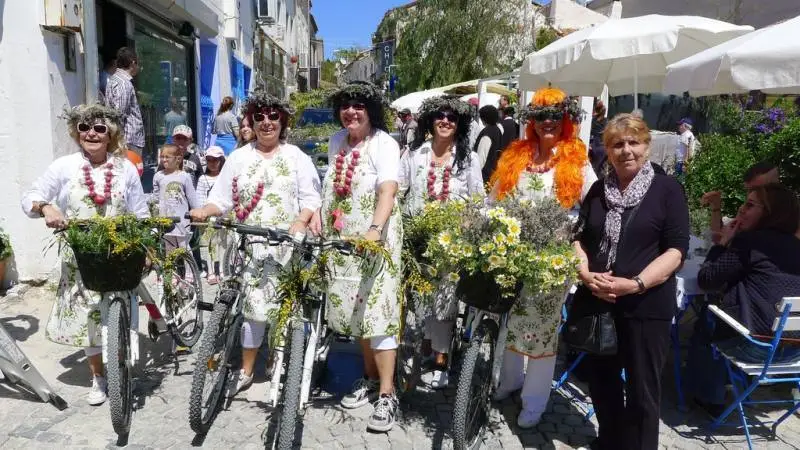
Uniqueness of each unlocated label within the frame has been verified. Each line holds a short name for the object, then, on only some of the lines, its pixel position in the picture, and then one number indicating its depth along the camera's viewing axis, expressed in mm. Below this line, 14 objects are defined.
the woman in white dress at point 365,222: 3283
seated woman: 3178
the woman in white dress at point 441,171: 3975
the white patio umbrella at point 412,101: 16572
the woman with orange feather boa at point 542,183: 3221
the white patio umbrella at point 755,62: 3148
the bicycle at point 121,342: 3043
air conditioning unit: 16078
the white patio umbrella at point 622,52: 4805
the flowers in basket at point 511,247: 2682
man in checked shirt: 5883
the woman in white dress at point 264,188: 3408
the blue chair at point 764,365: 2965
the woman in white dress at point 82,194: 3475
